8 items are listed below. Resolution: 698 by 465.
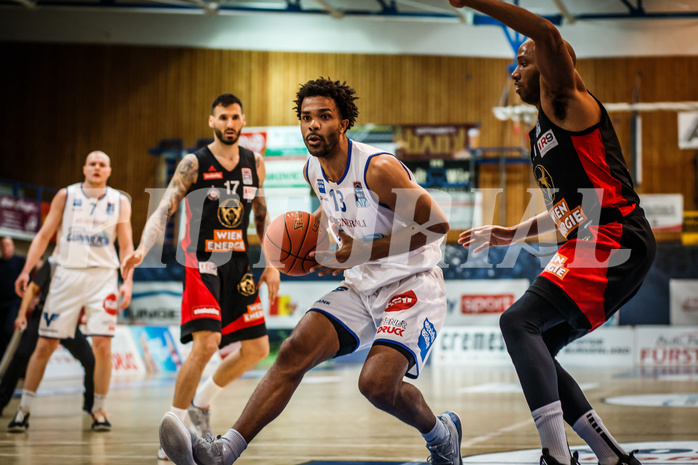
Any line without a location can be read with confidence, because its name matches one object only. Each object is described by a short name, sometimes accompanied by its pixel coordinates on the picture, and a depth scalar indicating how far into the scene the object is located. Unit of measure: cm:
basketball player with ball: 375
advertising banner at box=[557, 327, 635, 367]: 1588
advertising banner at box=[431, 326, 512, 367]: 1619
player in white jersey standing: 690
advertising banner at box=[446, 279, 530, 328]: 1725
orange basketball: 412
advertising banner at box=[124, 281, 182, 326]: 1803
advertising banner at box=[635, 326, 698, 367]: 1595
